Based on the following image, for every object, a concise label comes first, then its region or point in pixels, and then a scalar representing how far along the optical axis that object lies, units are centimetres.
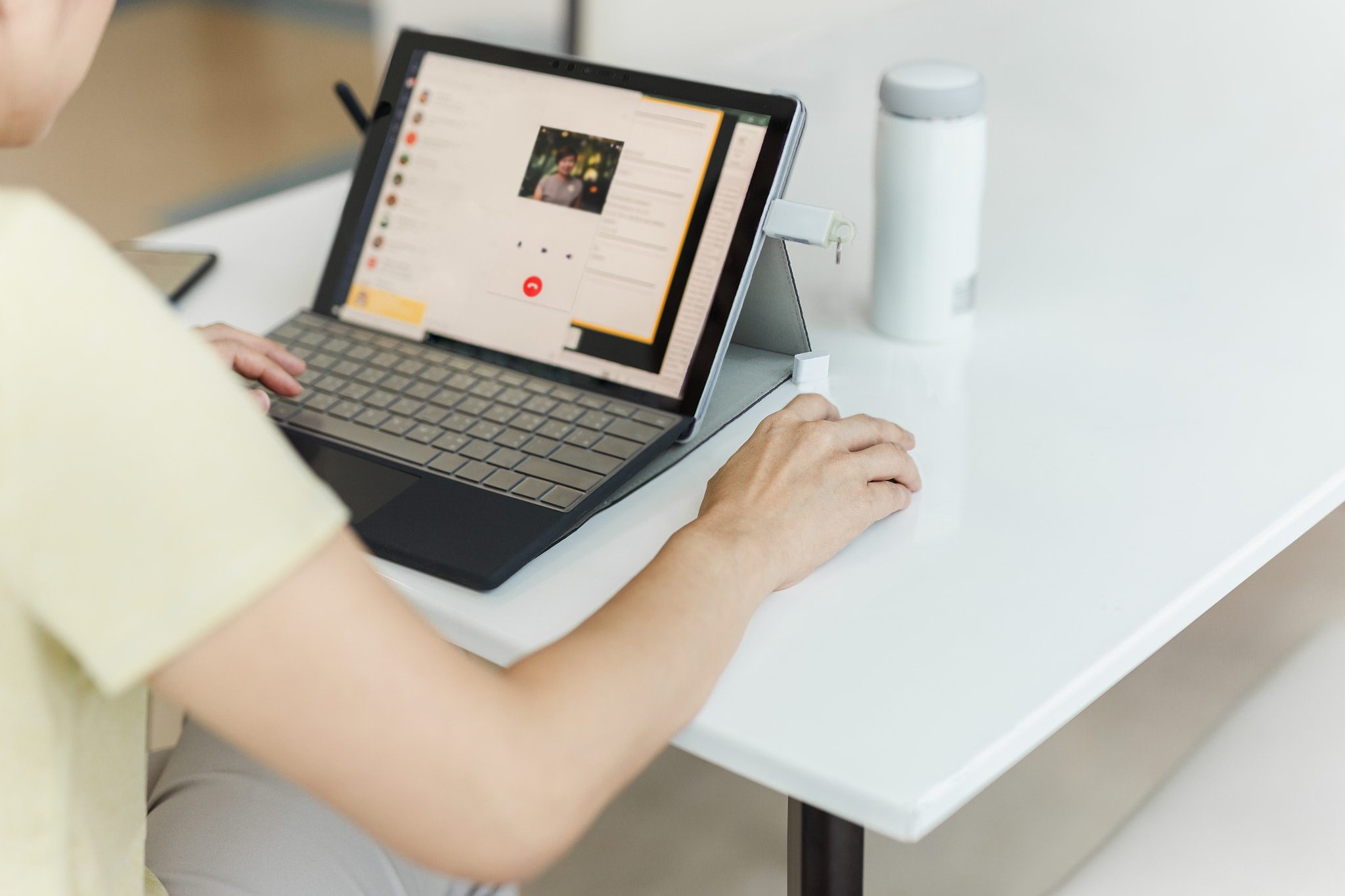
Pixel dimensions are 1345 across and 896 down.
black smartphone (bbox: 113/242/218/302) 109
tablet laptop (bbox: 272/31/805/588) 77
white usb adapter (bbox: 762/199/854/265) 81
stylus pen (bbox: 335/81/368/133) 112
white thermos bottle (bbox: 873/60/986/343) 91
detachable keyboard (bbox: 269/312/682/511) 78
